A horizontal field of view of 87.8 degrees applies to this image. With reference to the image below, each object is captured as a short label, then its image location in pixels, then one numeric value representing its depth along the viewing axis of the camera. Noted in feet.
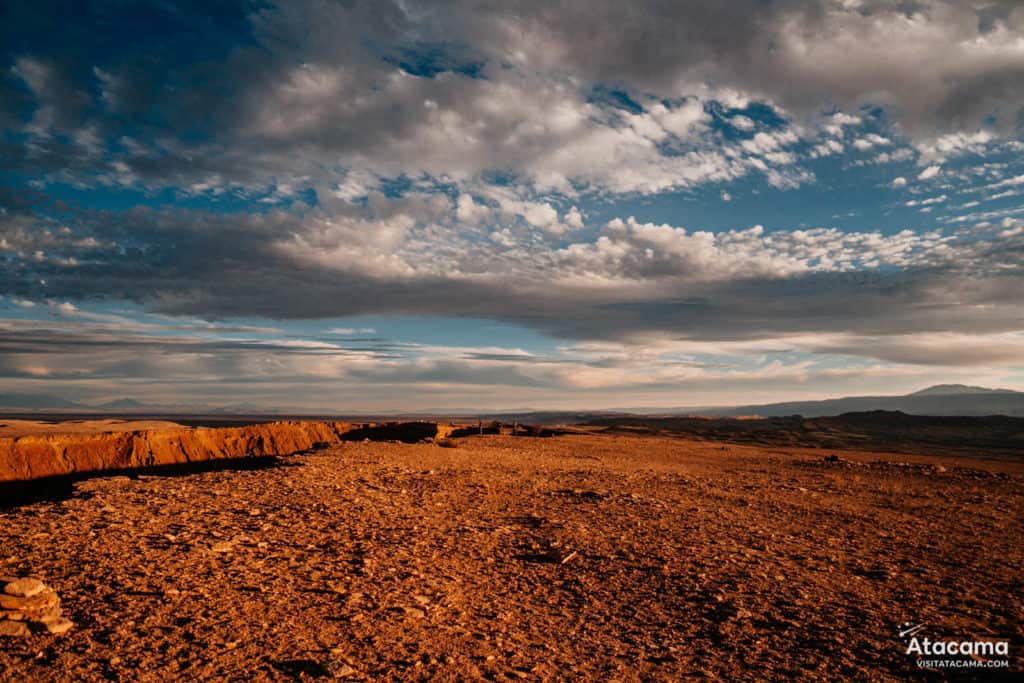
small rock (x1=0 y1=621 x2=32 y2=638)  17.02
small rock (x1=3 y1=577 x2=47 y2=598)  18.07
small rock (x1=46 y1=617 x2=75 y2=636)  17.39
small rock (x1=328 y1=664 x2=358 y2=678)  15.84
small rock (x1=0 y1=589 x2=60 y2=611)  17.76
